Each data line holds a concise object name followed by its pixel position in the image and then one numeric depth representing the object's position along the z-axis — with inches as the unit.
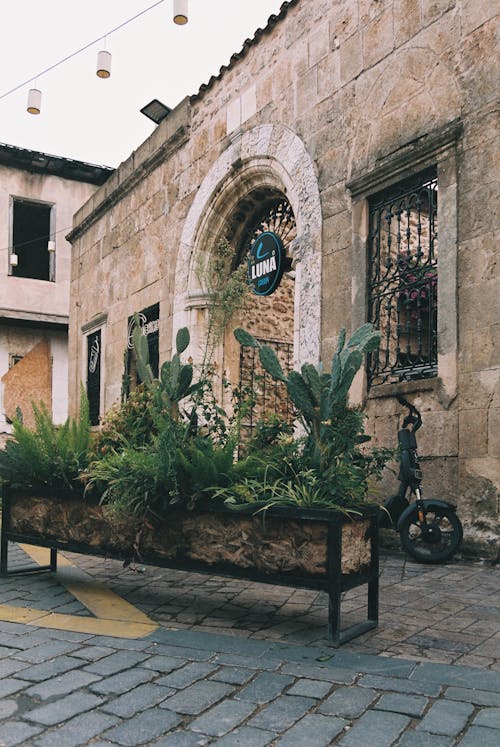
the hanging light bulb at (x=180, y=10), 340.2
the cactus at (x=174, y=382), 151.7
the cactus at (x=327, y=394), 132.4
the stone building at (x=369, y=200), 223.9
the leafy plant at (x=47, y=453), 173.5
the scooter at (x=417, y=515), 212.8
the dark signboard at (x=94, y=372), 518.9
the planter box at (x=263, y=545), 126.9
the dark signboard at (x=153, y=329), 429.7
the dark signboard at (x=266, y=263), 343.6
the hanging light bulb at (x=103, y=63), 424.2
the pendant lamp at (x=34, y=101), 478.3
